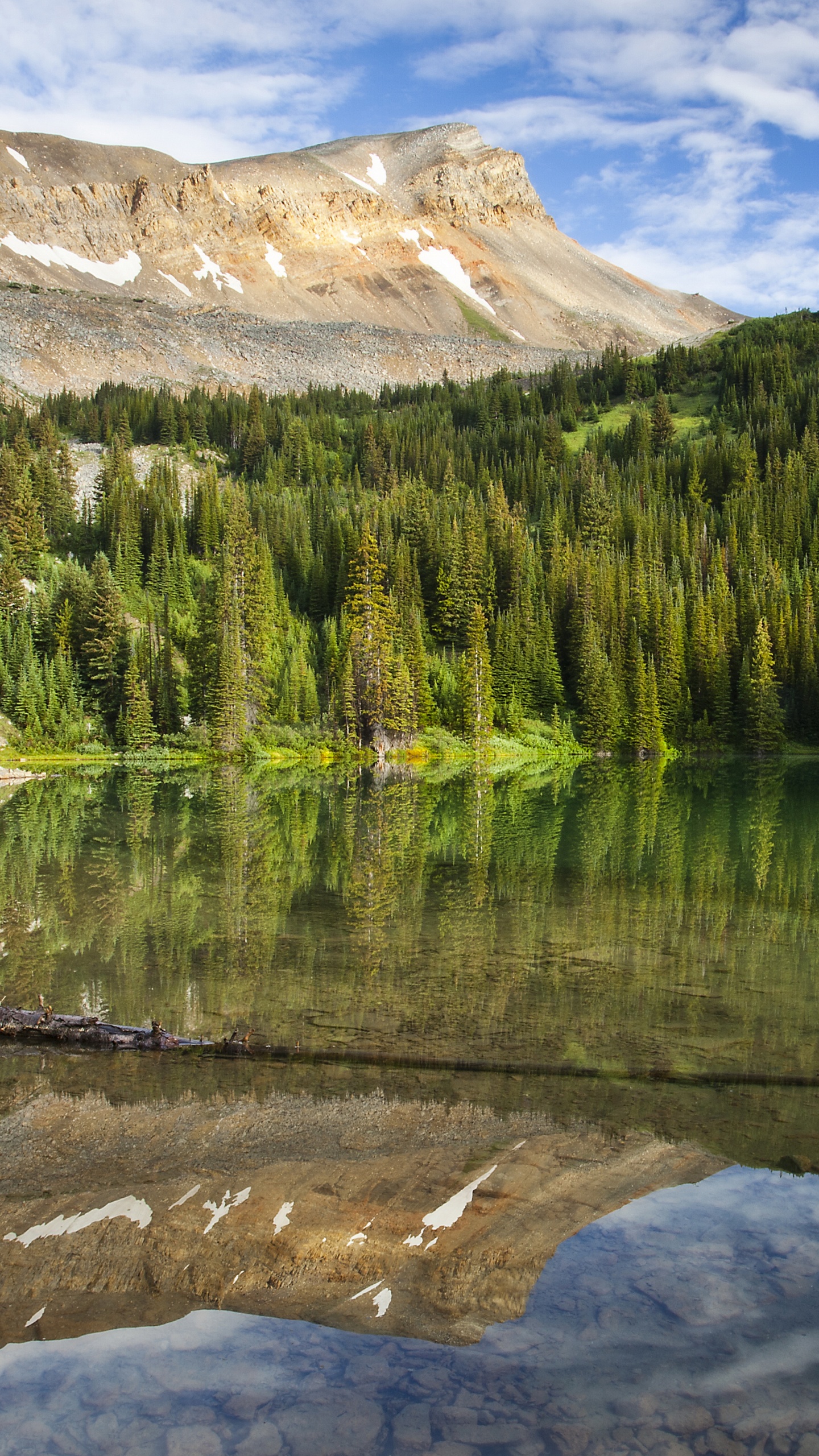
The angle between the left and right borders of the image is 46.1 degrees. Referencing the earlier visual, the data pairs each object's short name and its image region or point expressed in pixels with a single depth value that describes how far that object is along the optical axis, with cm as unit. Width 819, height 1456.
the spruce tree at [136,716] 8238
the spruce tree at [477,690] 8569
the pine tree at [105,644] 8588
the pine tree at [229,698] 8188
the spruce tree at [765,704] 8575
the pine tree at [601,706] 9019
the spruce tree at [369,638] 8031
